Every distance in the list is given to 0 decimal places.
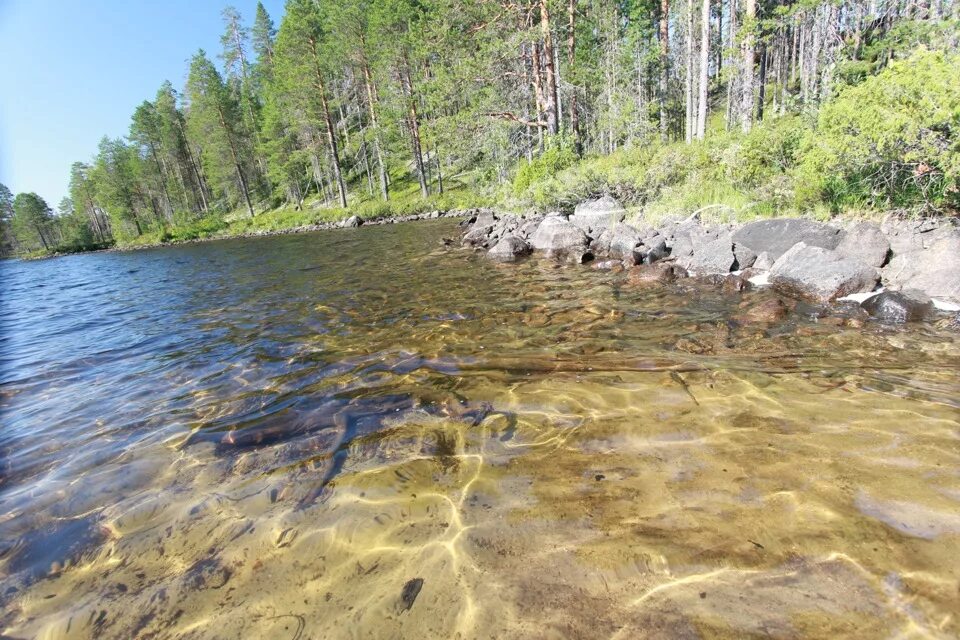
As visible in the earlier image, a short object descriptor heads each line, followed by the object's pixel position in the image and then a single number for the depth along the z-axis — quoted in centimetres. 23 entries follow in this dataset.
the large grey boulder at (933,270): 502
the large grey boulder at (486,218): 1744
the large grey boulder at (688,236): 829
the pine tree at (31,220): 5866
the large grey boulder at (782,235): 648
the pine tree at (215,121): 4262
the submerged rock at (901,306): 481
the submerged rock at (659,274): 754
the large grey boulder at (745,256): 730
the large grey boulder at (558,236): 1085
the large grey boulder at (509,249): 1125
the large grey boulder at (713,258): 737
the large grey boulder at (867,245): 582
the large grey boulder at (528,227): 1310
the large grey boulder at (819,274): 562
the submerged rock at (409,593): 191
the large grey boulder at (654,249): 872
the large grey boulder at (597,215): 1166
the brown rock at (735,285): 659
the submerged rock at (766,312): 530
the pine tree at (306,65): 3378
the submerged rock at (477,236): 1422
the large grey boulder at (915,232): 552
